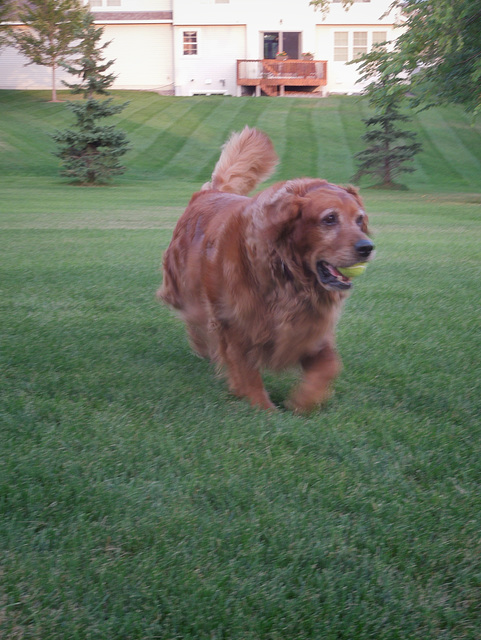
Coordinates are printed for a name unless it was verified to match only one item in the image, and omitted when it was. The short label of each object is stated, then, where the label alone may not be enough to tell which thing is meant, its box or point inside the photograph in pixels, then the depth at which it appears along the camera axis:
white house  41.41
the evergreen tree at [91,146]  22.00
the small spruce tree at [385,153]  23.34
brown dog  3.55
